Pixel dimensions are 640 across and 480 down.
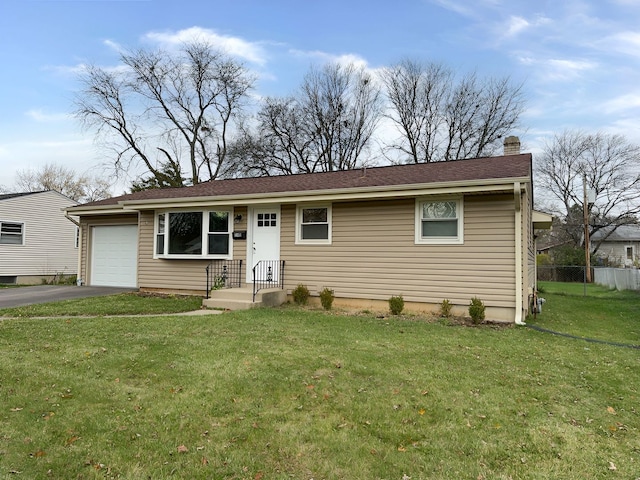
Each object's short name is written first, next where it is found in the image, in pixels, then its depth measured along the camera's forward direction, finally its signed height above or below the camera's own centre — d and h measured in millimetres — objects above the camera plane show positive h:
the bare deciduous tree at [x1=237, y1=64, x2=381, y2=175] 27641 +9128
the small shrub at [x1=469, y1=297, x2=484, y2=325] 7629 -1099
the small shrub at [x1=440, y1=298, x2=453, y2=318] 8180 -1131
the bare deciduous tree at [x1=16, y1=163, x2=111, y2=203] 34906 +6024
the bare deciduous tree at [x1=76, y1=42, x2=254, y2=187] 25406 +9547
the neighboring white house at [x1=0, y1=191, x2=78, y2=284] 16109 +462
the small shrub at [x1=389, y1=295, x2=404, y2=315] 8477 -1102
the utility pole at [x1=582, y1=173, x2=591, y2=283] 23575 +1374
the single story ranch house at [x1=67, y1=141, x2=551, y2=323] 8000 +467
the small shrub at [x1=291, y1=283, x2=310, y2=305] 9508 -1007
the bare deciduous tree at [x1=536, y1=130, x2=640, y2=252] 29531 +6390
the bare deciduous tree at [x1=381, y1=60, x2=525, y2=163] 26016 +9802
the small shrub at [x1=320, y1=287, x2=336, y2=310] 9062 -1058
